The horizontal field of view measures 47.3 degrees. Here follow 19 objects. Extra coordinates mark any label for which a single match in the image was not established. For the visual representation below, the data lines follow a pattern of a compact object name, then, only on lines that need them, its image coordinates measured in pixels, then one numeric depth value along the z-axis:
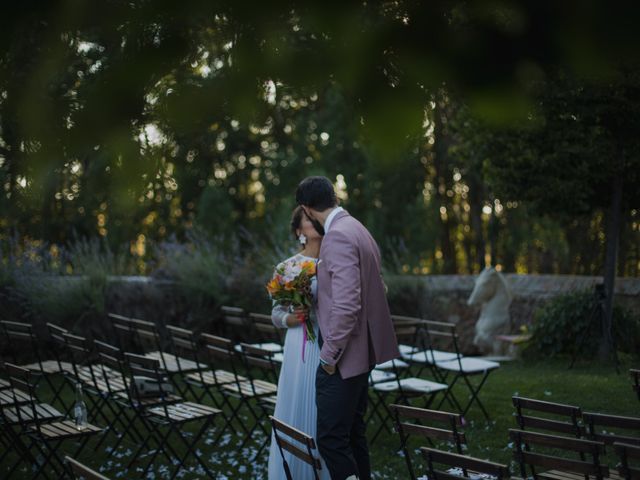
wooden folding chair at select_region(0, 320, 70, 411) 6.67
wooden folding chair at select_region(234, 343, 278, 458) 5.46
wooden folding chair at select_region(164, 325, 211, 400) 6.17
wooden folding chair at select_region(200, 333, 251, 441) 5.63
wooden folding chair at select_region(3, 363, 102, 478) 4.69
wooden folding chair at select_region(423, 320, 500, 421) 6.17
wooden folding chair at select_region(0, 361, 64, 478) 4.95
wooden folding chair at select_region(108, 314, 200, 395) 6.44
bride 4.16
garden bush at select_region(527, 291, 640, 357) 9.11
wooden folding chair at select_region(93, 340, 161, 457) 5.26
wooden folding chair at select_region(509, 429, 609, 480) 2.91
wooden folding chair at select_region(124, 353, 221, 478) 4.96
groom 3.53
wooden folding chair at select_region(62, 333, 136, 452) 5.70
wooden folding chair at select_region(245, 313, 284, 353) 6.82
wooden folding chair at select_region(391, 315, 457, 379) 6.43
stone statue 10.42
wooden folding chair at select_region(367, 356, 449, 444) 5.69
